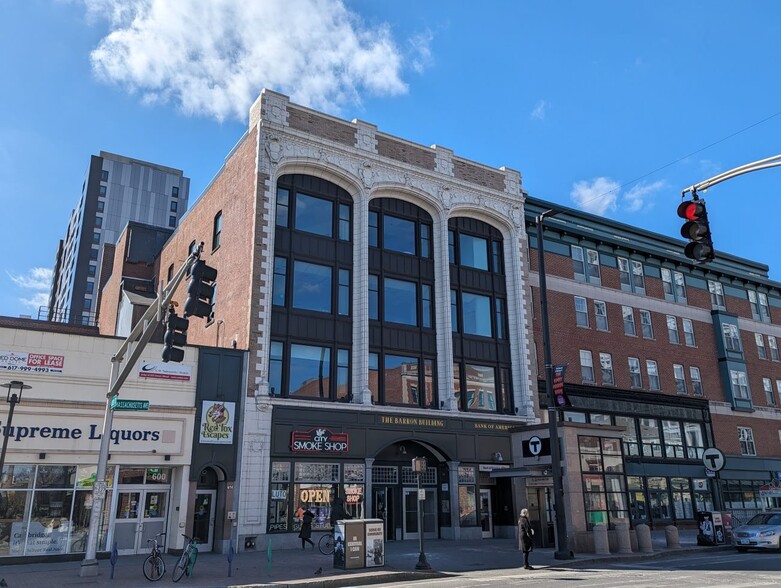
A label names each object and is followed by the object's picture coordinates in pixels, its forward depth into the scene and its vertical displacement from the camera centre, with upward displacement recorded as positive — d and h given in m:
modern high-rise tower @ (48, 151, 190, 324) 97.56 +43.83
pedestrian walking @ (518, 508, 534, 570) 19.34 -1.10
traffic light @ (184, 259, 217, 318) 12.50 +3.91
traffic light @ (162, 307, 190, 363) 13.36 +3.31
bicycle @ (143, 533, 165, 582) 16.55 -1.51
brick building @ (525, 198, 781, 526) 36.22 +7.97
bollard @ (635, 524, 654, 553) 23.43 -1.39
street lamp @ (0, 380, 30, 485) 18.31 +2.92
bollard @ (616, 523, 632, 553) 23.25 -1.35
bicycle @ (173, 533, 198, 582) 16.73 -1.40
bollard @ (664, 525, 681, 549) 25.02 -1.46
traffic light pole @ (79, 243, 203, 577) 15.21 +3.31
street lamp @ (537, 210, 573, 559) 21.38 +1.80
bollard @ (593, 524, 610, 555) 22.77 -1.41
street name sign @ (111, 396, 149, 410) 18.15 +2.64
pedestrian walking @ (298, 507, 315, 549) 23.70 -0.86
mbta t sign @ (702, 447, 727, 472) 25.31 +1.41
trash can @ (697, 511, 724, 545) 25.67 -1.15
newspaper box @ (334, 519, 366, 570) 18.48 -1.19
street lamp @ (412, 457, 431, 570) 18.61 +0.19
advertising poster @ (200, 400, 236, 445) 24.48 +2.87
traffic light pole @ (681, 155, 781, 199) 9.89 +4.93
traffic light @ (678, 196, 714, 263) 10.59 +4.15
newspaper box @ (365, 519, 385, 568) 18.80 -1.15
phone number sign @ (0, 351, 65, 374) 21.86 +4.57
